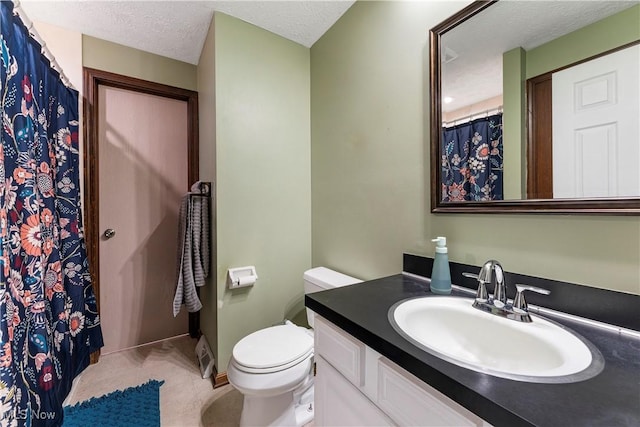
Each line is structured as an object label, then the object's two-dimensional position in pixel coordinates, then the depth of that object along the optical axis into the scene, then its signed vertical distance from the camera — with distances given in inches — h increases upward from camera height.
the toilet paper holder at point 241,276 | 64.1 -15.4
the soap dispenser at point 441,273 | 38.9 -8.9
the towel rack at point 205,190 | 67.2 +6.2
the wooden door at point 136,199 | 76.8 +4.6
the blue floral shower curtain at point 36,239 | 36.5 -4.1
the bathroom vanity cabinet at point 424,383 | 17.3 -12.6
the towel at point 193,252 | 64.9 -9.3
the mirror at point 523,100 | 28.6 +14.5
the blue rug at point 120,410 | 53.5 -41.2
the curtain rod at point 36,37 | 39.0 +30.1
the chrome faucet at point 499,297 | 30.7 -10.5
